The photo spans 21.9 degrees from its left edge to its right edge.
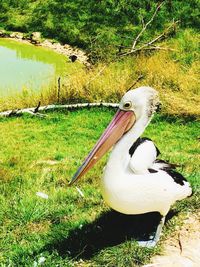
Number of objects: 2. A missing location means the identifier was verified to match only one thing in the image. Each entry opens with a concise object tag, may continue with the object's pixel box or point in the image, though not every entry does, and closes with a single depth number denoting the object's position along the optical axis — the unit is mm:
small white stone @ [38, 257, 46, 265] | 4387
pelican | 4297
